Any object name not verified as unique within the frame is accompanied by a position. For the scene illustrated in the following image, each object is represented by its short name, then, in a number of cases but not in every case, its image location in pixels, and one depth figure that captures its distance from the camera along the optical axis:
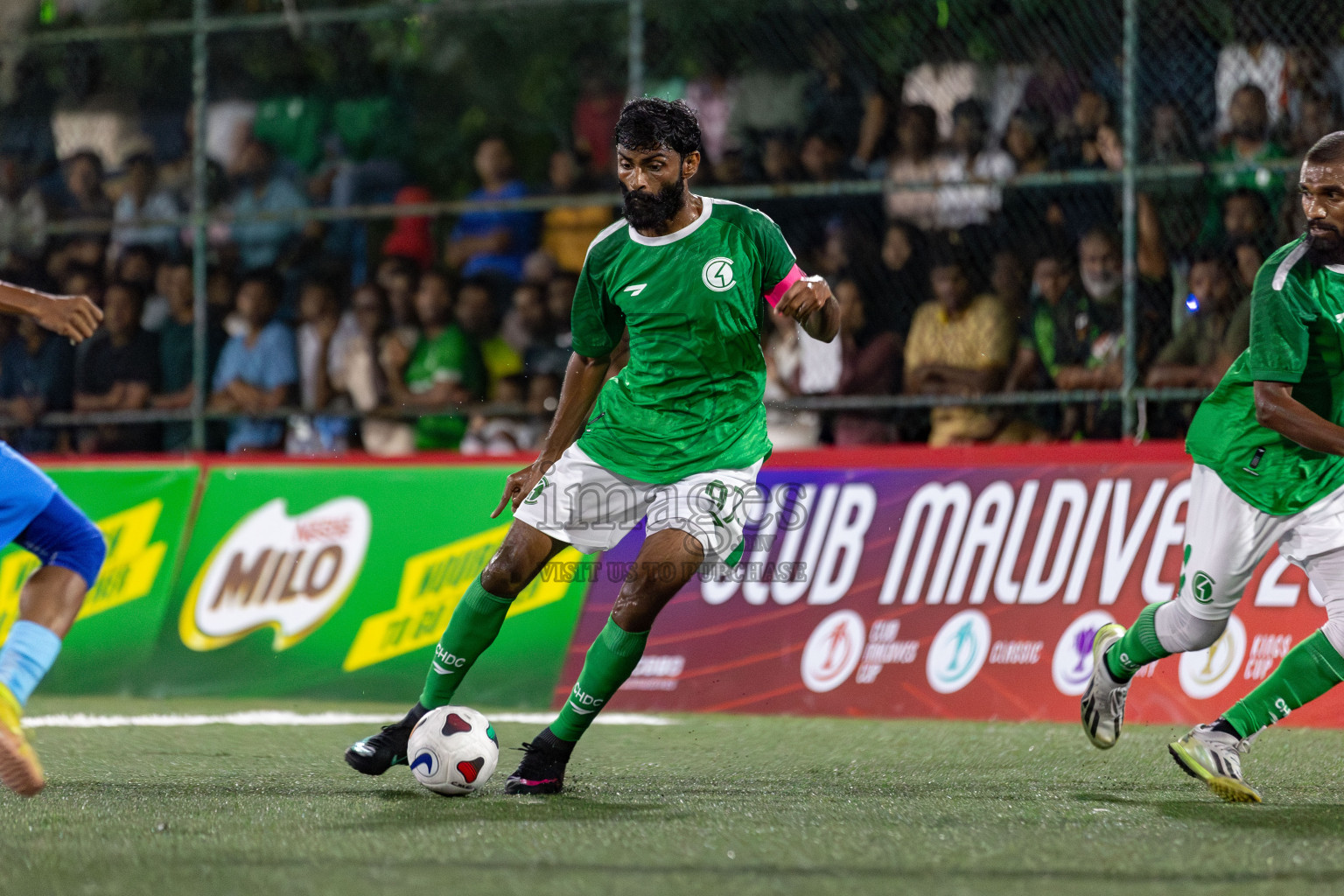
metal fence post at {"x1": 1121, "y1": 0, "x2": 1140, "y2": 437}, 17.16
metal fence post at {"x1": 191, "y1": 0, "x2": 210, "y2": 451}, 20.78
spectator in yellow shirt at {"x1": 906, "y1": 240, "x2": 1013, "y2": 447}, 18.06
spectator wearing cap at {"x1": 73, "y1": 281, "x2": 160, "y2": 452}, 21.73
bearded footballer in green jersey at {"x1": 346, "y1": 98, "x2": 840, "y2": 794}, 10.71
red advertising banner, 15.50
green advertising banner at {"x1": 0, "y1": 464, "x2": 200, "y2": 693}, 19.03
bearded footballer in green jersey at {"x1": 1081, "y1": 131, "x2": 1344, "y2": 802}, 10.37
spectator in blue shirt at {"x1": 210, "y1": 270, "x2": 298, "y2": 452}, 21.20
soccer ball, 10.32
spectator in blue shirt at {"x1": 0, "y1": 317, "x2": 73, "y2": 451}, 22.05
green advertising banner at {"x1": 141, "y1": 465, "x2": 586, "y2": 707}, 17.73
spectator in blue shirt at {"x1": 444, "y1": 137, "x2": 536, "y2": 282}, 21.77
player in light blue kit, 9.32
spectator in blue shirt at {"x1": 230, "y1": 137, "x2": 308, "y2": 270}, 22.72
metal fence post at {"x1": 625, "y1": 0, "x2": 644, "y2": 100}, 18.66
